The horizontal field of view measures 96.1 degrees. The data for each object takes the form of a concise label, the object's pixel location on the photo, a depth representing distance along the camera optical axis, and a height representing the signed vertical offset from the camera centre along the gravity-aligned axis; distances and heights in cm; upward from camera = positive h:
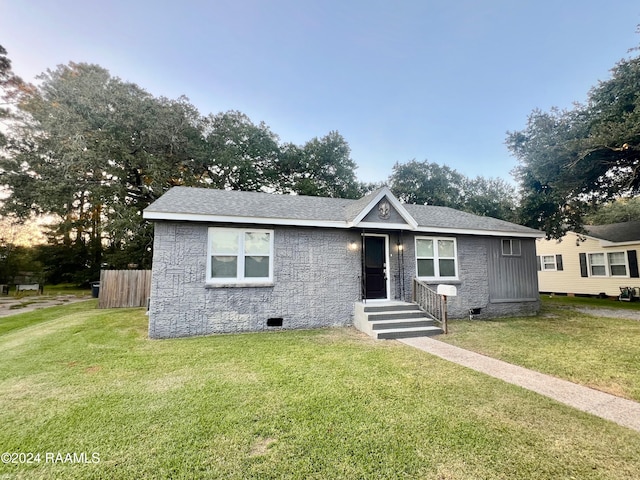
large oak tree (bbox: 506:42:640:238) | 1024 +446
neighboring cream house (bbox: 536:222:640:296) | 1512 +39
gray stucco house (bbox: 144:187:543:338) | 740 +25
